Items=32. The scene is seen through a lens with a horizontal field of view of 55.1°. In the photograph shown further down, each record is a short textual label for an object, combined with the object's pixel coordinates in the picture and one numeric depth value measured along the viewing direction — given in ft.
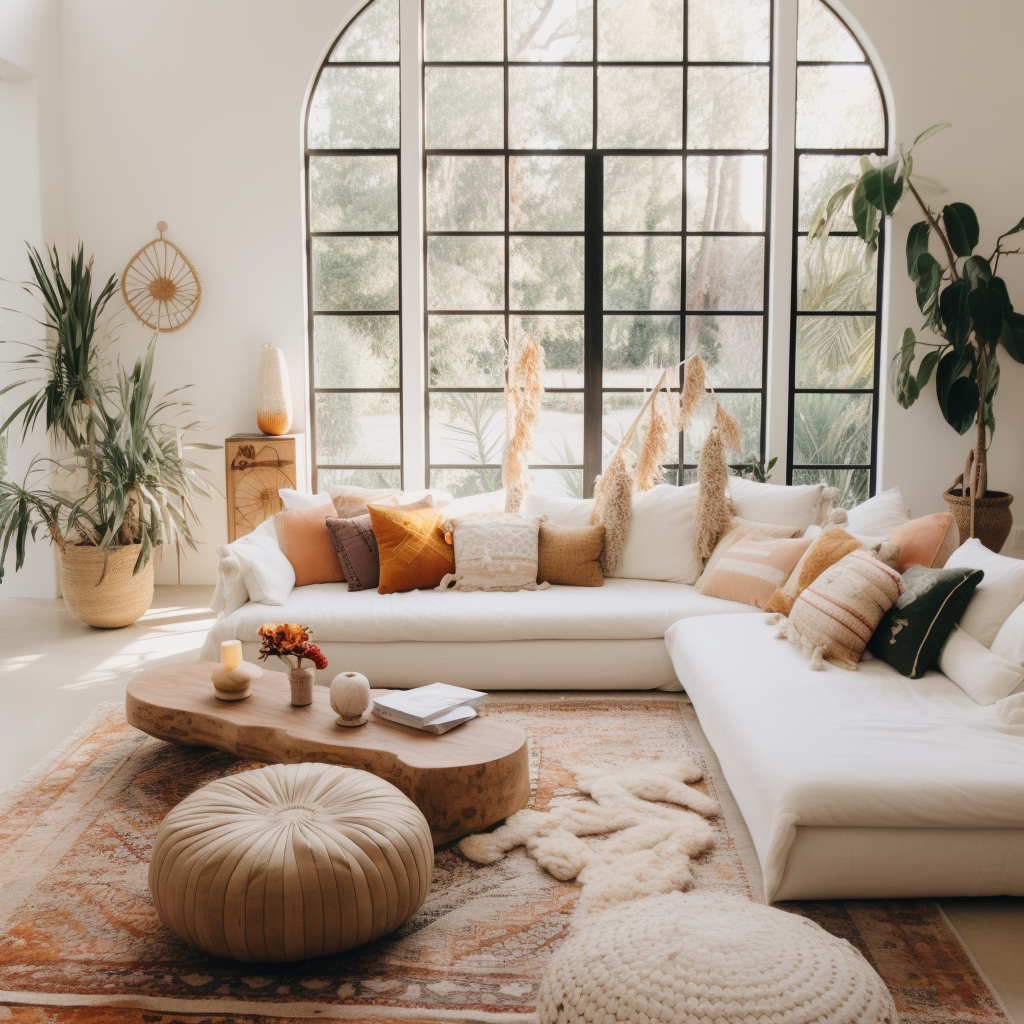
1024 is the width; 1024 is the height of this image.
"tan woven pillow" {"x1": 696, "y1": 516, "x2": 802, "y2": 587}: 13.62
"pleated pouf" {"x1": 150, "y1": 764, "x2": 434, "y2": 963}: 6.73
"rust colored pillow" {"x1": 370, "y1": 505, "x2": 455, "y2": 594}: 13.88
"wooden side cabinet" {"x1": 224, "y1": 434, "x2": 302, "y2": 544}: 17.39
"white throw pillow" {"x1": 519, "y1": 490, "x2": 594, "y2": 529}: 15.12
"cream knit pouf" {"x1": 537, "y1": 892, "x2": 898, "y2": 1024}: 5.20
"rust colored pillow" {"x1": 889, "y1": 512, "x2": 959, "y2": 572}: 11.16
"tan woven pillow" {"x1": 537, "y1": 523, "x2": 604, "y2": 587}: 14.26
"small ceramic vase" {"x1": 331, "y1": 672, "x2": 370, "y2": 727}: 9.40
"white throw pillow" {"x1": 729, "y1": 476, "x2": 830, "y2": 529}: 14.08
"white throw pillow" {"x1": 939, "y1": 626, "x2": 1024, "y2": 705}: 9.06
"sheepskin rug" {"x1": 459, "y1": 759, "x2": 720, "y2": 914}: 8.11
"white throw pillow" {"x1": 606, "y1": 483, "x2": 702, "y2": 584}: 14.39
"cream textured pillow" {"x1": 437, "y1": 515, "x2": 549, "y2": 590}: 14.01
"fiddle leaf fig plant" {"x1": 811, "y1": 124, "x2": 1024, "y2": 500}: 16.10
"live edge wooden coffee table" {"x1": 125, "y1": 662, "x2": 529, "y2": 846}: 8.70
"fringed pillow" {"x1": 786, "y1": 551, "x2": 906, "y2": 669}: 10.41
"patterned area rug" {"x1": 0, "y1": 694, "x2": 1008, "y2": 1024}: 6.65
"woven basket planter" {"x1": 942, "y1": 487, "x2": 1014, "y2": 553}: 16.62
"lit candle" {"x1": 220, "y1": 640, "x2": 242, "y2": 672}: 10.36
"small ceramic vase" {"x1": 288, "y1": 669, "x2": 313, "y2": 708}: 10.08
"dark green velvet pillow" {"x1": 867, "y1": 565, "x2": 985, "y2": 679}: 10.02
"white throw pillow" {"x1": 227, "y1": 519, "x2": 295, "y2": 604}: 13.14
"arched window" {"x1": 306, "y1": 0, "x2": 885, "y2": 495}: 18.12
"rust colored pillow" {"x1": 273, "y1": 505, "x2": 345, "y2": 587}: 14.25
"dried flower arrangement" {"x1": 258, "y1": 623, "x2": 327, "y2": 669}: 9.75
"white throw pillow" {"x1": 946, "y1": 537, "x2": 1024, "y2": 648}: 9.76
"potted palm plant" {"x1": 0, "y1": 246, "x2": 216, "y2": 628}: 15.97
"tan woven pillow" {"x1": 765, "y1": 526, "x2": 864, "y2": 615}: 11.76
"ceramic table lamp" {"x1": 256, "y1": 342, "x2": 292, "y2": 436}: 17.65
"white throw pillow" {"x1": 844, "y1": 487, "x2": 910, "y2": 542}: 12.72
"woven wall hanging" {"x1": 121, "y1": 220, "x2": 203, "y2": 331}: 18.24
